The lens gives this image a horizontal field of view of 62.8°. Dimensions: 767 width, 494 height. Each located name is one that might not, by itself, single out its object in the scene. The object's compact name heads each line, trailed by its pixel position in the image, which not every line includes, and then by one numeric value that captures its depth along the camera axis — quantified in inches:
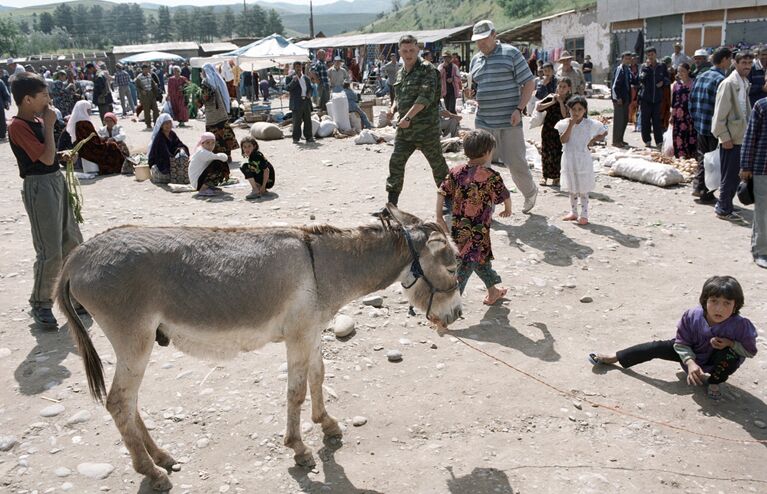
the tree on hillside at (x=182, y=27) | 6087.6
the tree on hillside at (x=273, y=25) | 5374.0
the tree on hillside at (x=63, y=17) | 6225.4
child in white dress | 297.0
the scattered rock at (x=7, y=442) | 146.7
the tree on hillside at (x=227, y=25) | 6166.3
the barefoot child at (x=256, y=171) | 384.5
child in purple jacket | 156.8
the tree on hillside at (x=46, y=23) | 5873.0
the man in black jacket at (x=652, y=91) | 494.3
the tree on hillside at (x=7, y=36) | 3163.4
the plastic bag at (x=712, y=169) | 311.7
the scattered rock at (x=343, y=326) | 196.9
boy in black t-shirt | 190.7
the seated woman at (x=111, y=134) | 490.0
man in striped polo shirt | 290.7
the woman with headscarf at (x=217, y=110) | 493.0
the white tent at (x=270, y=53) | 818.2
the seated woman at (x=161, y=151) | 434.9
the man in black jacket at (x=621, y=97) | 492.7
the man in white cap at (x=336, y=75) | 783.1
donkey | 125.0
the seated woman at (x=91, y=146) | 440.5
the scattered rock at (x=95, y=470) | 136.3
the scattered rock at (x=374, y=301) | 220.1
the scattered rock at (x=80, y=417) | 156.9
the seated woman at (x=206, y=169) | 399.9
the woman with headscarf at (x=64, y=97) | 780.6
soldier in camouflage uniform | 285.4
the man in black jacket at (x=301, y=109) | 585.3
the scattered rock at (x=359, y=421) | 154.5
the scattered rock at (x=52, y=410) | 160.2
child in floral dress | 202.2
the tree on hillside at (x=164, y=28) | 5792.3
